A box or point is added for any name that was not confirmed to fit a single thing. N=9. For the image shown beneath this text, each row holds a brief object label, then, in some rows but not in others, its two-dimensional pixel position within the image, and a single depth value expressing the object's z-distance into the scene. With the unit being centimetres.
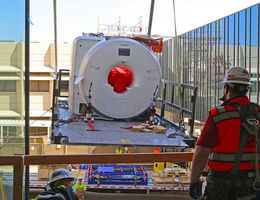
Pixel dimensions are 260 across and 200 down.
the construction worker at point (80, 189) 1144
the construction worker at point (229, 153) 325
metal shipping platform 562
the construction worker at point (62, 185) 443
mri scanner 688
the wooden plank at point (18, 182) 422
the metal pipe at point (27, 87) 502
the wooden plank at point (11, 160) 414
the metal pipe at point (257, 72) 1901
